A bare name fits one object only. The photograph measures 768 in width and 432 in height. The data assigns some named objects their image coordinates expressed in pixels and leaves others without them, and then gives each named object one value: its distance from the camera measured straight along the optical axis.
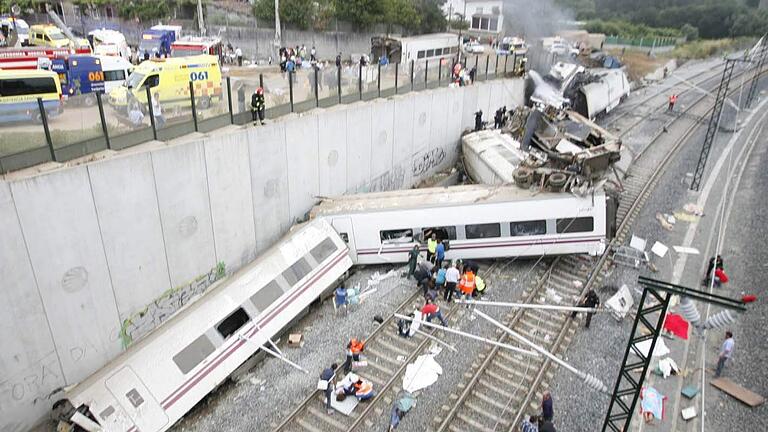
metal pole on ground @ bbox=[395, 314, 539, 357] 13.70
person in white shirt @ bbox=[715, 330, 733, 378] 13.01
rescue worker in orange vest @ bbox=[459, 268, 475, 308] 16.39
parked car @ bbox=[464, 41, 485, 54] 46.22
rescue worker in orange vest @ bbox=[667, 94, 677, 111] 39.41
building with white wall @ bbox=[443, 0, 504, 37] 62.38
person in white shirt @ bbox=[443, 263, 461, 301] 16.11
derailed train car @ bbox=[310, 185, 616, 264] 17.33
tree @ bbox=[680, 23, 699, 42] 79.75
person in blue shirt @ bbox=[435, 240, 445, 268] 17.14
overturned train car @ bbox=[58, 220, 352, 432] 11.46
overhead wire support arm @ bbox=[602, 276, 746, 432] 7.68
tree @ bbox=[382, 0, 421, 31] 45.25
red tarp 13.98
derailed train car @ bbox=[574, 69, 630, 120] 33.81
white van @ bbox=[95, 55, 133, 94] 22.81
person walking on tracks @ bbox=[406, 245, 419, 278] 17.14
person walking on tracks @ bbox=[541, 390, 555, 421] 11.15
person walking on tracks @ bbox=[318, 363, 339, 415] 12.21
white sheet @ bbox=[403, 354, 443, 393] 12.85
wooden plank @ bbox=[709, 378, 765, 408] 12.41
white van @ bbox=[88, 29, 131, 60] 30.73
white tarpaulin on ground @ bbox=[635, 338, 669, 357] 14.10
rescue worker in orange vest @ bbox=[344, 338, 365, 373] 13.18
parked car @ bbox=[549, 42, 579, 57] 41.47
